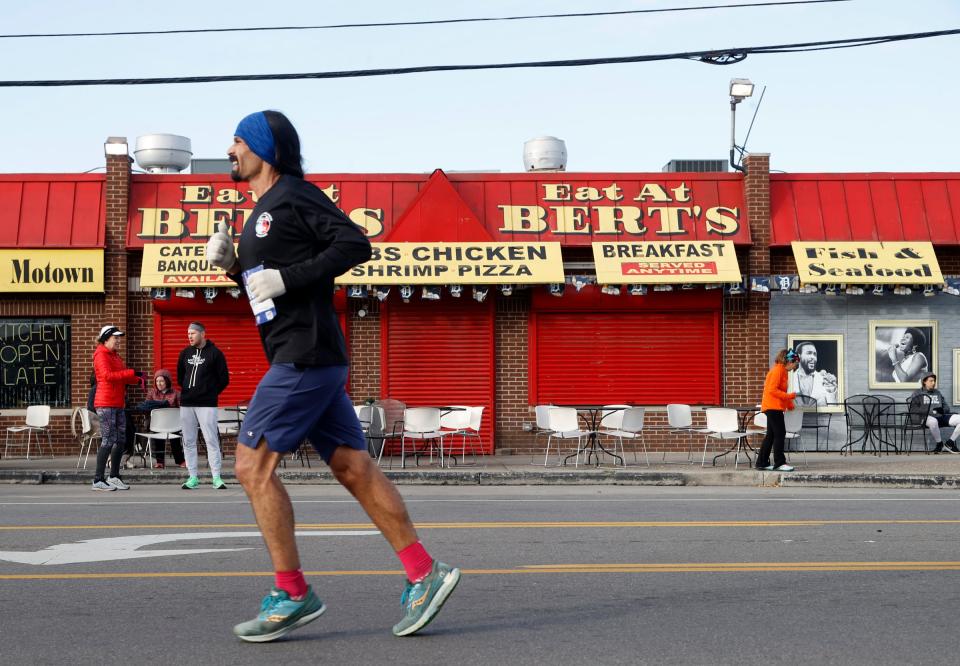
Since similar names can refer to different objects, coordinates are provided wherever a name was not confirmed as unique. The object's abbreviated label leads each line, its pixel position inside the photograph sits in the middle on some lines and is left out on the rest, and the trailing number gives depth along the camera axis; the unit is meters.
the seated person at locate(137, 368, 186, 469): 18.38
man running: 5.02
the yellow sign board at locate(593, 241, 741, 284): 19.42
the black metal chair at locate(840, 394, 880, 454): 19.88
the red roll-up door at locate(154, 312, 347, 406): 20.16
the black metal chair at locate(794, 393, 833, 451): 20.02
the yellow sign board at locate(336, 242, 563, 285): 19.11
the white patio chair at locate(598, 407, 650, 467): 17.45
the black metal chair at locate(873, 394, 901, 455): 19.80
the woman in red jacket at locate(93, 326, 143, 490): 13.47
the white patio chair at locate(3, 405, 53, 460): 18.94
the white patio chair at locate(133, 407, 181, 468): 17.03
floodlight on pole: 21.44
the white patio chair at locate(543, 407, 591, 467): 17.56
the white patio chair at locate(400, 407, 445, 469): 17.27
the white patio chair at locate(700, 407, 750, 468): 17.31
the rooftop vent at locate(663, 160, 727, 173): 23.69
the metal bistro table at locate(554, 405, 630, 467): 18.19
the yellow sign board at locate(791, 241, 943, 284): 19.52
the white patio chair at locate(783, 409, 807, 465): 17.03
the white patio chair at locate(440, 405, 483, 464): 18.17
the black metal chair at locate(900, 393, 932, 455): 19.62
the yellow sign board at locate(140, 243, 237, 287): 19.26
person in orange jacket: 15.93
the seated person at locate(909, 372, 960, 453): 19.72
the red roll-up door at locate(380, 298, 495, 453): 20.20
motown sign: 19.53
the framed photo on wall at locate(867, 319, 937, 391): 20.41
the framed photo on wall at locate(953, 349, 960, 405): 20.39
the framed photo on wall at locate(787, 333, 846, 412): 20.33
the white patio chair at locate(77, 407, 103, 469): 18.05
